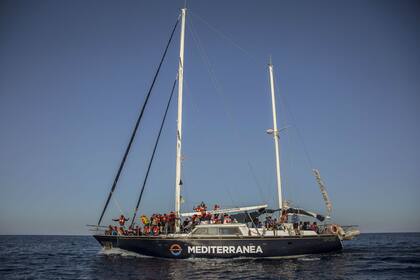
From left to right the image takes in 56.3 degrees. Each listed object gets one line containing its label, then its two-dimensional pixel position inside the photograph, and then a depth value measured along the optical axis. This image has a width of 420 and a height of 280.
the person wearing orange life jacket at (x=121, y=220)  28.95
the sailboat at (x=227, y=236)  25.41
